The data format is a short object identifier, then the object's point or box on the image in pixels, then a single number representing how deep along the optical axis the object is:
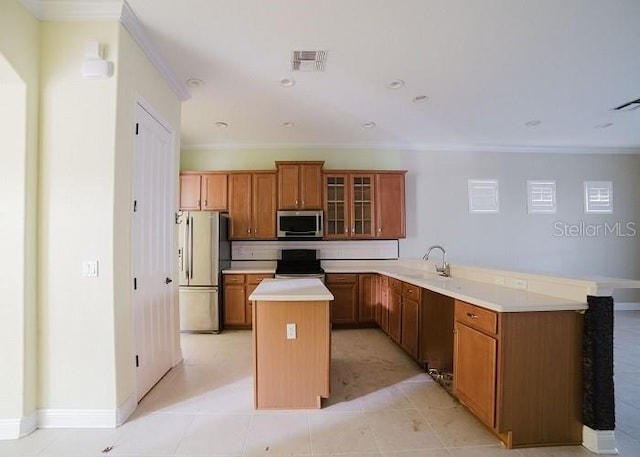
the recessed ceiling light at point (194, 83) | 2.97
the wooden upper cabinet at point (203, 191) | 4.64
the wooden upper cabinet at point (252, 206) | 4.64
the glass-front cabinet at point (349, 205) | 4.69
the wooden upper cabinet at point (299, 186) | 4.61
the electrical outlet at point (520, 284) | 2.35
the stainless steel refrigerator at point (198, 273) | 4.15
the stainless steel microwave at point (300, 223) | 4.57
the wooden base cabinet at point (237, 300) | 4.31
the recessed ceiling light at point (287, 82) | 2.95
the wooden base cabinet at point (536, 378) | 1.87
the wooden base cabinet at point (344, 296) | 4.41
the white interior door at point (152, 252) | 2.38
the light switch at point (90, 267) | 2.06
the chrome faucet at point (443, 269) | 3.35
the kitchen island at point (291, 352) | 2.26
